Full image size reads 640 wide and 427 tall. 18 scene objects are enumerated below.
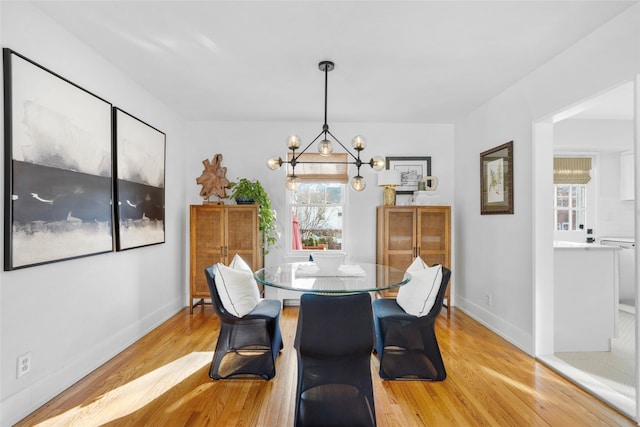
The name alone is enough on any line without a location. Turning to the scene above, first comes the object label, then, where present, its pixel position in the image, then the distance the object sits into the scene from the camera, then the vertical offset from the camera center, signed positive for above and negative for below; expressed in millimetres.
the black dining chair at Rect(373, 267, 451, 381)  2650 -1030
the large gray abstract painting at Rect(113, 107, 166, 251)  3156 +309
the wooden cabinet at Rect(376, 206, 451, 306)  4570 -301
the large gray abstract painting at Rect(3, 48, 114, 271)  2061 +306
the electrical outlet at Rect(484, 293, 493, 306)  3949 -993
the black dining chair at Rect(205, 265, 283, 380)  2684 -988
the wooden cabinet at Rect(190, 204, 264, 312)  4418 -285
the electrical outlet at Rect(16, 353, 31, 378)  2117 -924
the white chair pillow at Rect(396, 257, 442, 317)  2621 -596
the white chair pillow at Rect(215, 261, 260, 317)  2658 -594
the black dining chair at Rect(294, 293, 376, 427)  2047 -893
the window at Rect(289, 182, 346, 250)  5035 -42
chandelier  2861 +500
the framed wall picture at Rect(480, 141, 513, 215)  3574 +343
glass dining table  2426 -520
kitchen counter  3164 -771
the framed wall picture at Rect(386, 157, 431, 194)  5000 +564
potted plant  4484 +170
